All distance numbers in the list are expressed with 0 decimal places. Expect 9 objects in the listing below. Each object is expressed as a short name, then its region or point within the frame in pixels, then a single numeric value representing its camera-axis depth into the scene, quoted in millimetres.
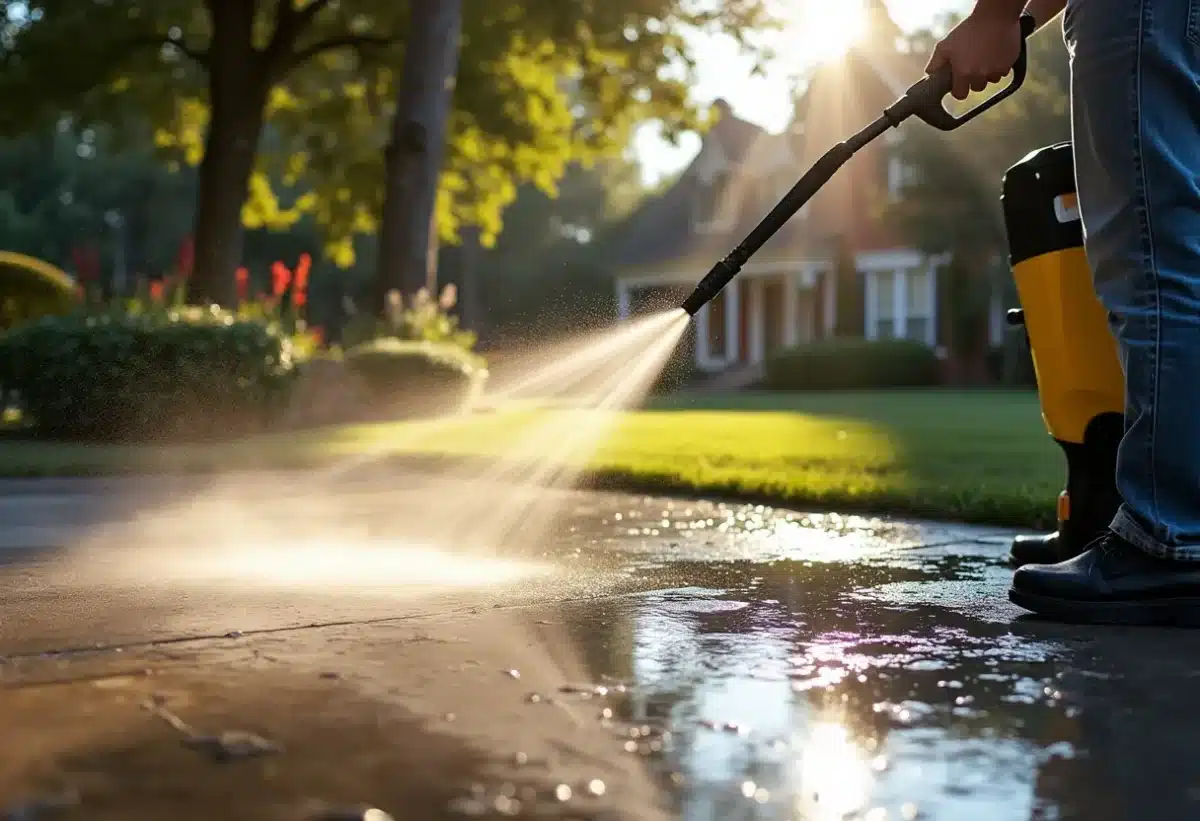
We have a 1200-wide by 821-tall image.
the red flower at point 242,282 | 13664
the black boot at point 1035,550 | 3344
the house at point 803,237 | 31047
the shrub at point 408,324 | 14383
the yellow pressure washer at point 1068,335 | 3068
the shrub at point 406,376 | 13086
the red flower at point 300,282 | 12989
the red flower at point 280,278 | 12805
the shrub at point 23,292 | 14906
